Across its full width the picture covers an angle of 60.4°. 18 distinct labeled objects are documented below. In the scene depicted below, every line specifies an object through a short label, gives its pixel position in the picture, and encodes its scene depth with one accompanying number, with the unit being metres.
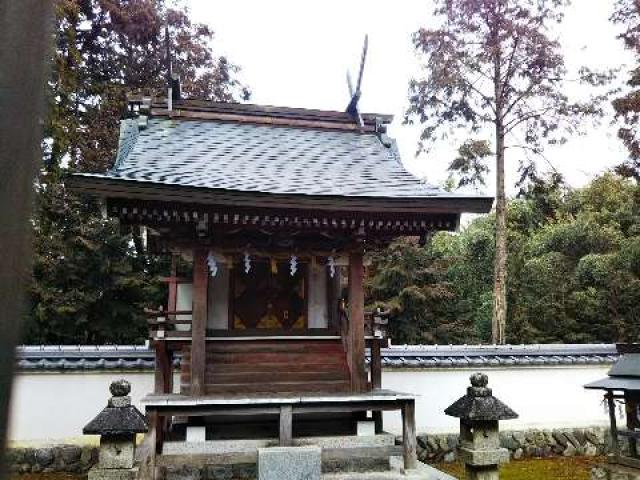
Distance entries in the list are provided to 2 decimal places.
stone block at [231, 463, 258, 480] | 8.09
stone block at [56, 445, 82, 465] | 8.45
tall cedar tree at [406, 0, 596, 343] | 13.91
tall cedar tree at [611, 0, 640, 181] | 12.48
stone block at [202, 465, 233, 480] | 8.15
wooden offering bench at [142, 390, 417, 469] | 6.43
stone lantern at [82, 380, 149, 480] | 5.69
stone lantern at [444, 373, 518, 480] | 6.30
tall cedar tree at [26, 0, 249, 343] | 13.02
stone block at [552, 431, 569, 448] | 9.84
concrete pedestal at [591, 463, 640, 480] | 6.94
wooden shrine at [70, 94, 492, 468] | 6.71
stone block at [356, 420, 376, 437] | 7.71
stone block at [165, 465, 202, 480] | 7.46
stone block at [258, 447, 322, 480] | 6.32
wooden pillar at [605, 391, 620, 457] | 7.28
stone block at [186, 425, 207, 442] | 7.10
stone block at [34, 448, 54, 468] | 8.33
